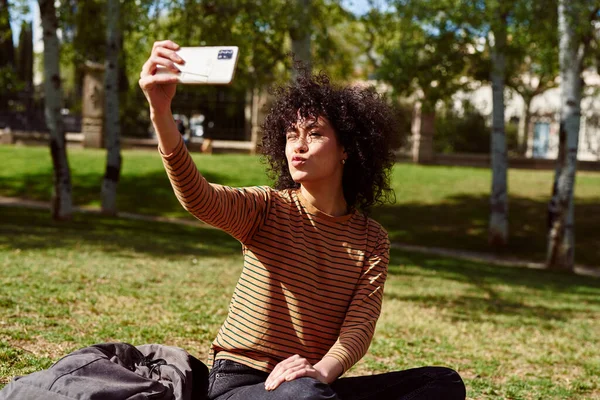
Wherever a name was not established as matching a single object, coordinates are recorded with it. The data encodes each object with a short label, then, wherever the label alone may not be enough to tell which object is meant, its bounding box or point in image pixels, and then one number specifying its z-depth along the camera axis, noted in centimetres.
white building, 2989
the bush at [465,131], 3228
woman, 295
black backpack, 260
